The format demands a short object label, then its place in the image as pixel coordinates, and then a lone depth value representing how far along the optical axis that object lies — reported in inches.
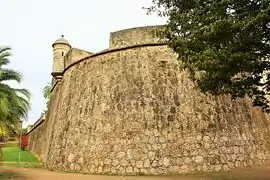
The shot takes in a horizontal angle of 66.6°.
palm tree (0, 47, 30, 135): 326.8
